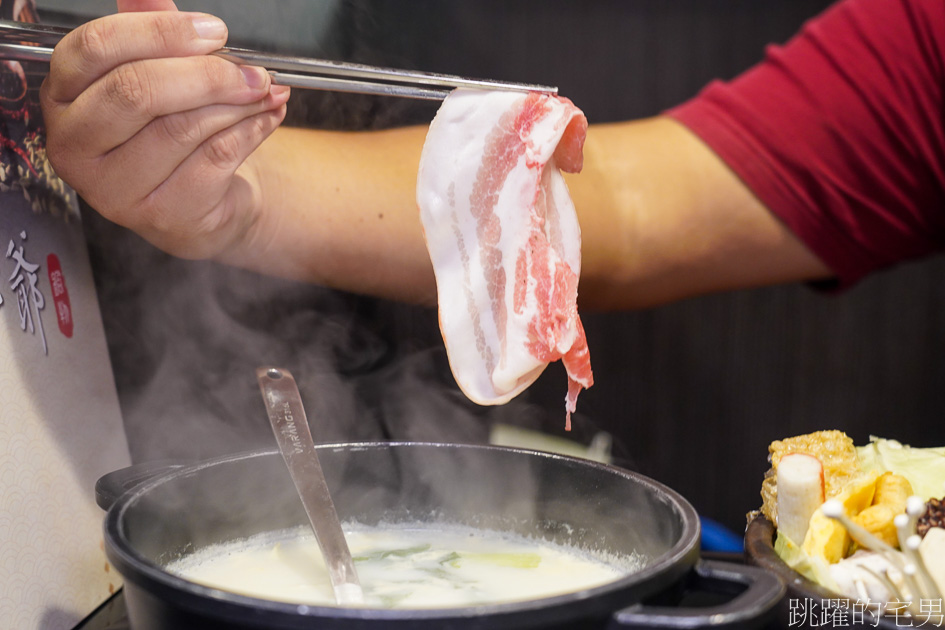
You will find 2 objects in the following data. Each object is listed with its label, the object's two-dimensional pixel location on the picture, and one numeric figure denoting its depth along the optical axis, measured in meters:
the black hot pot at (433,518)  0.50
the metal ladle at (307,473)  0.74
